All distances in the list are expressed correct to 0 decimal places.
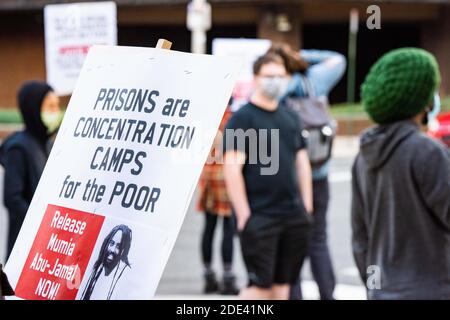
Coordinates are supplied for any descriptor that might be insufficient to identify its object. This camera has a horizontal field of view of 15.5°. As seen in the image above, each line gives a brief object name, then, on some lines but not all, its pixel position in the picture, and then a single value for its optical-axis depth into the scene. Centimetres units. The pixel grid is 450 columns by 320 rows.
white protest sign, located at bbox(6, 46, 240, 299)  432
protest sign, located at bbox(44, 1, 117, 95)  1322
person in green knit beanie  627
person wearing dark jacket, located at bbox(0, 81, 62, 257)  940
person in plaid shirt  1308
